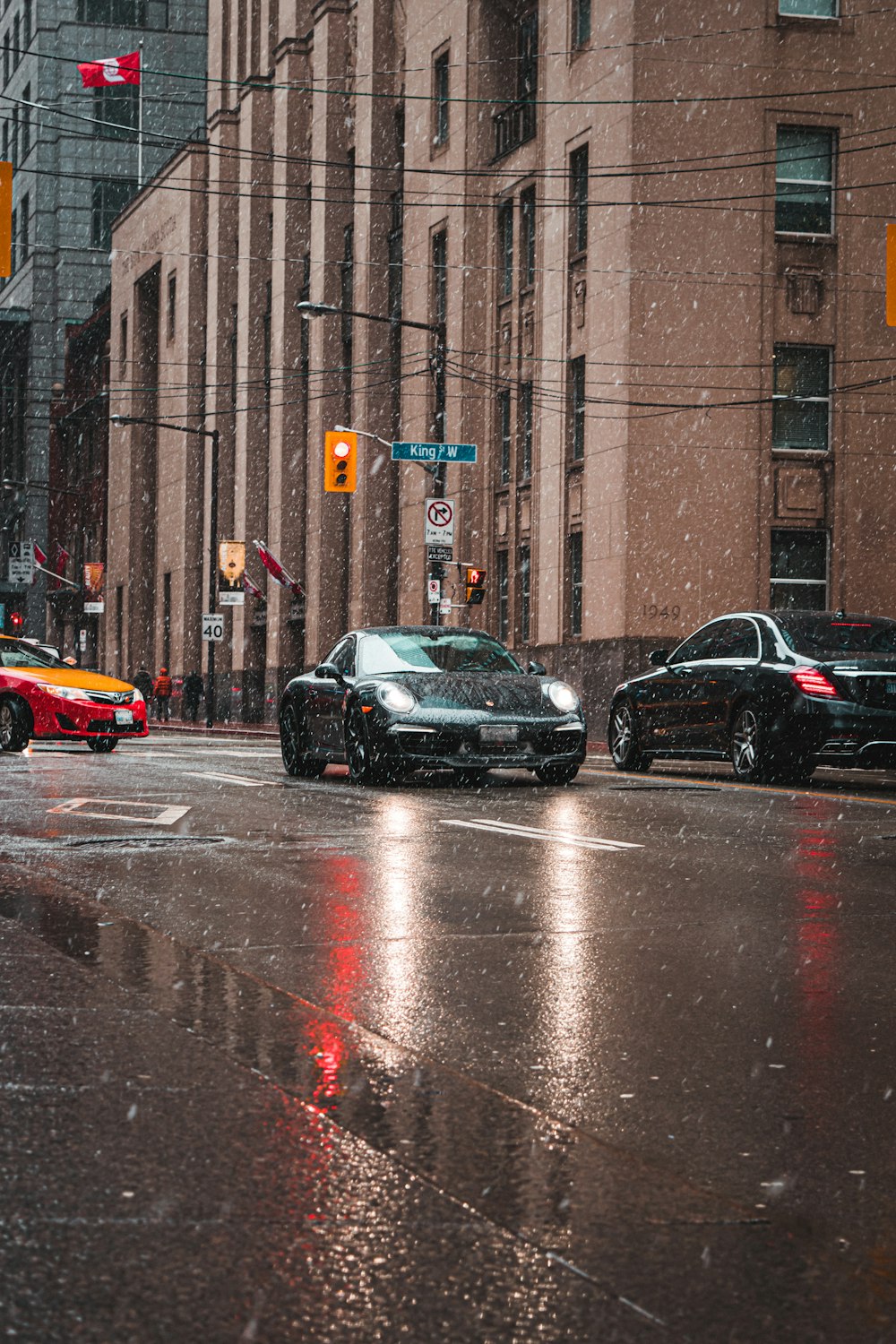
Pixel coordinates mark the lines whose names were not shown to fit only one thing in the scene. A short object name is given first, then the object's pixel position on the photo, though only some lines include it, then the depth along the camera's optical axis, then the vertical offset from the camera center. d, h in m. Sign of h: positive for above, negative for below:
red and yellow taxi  23.80 -0.54
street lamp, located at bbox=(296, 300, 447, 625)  32.22 +4.81
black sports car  16.48 -0.39
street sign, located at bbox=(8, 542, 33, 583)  75.62 +3.88
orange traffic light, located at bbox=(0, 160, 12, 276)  21.94 +5.23
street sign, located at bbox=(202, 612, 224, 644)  48.59 +1.03
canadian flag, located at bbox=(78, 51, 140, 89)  65.19 +20.33
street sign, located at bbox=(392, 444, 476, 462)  30.92 +3.53
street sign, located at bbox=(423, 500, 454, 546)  31.91 +2.46
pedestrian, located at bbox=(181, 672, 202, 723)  56.47 -0.73
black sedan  16.73 -0.25
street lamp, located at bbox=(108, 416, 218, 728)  48.38 +3.25
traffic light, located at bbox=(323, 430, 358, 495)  33.57 +3.64
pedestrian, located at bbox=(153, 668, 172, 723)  58.43 -0.81
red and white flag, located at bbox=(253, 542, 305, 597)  52.09 +2.63
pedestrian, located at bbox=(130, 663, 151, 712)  59.81 -0.50
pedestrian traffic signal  35.91 +1.59
